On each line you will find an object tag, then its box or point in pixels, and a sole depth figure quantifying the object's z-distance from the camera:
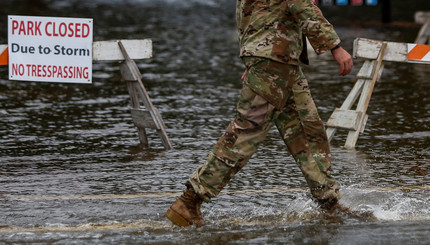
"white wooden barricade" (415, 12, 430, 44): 27.81
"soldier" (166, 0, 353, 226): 10.99
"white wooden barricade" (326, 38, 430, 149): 16.17
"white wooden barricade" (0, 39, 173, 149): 16.19
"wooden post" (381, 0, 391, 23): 41.92
